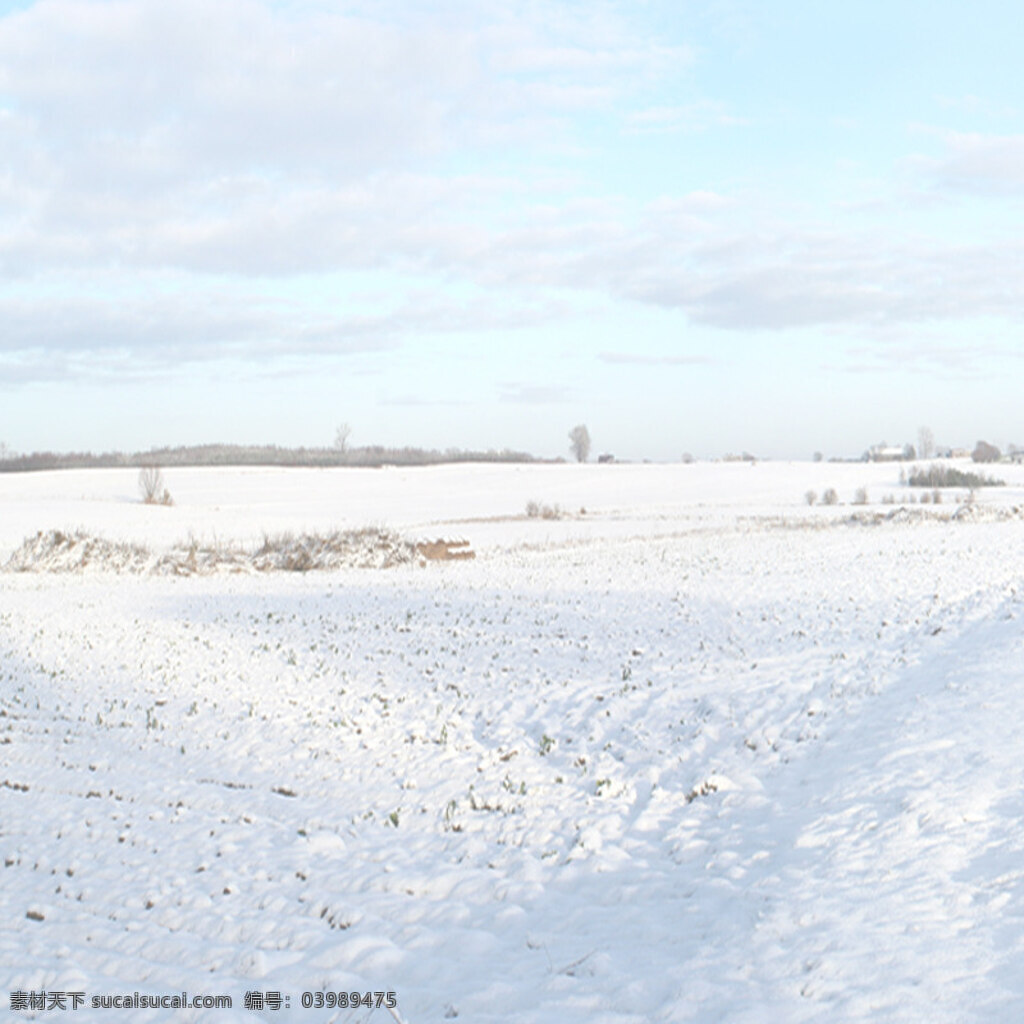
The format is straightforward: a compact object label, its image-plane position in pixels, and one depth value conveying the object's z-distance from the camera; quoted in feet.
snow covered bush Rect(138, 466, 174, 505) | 230.07
